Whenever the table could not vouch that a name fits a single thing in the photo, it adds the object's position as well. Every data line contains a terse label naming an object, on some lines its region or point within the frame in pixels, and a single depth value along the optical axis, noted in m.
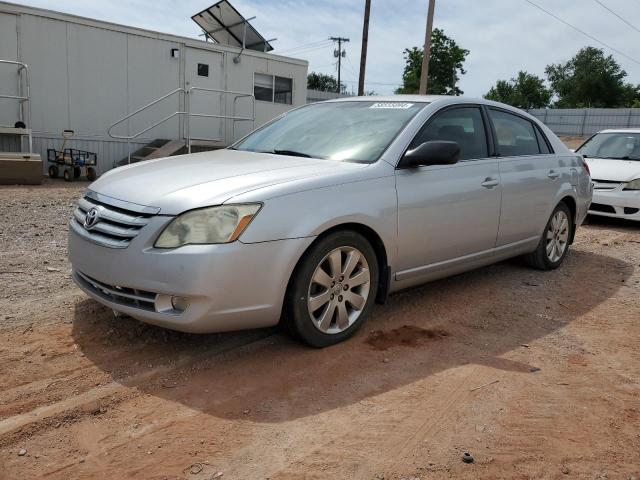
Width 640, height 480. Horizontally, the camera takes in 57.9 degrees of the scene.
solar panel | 15.13
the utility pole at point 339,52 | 60.38
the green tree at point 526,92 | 73.50
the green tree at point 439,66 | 52.28
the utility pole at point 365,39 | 23.00
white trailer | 12.10
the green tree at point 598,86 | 63.28
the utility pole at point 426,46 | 19.17
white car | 8.54
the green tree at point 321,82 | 75.56
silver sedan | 3.12
